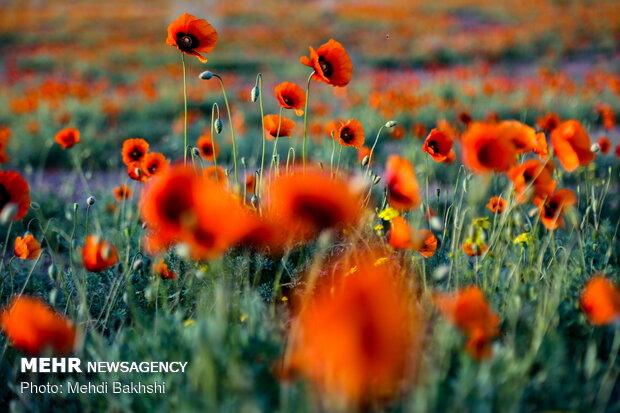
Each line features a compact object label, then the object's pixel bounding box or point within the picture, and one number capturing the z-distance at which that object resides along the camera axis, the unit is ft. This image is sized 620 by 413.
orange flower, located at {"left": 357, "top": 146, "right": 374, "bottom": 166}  8.29
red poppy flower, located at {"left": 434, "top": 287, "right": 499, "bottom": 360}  6.89
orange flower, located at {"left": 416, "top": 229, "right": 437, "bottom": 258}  7.51
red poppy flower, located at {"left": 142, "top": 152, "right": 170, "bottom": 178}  7.84
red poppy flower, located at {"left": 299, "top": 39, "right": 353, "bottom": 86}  7.59
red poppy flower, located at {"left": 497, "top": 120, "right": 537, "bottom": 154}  7.31
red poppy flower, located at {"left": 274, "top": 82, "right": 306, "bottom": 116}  7.70
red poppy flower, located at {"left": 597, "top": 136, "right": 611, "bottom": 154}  8.30
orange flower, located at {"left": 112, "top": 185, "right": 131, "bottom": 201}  8.17
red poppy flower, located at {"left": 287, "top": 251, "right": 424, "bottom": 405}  5.70
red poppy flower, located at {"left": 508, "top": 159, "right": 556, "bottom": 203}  7.30
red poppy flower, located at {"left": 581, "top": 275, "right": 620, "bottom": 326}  6.96
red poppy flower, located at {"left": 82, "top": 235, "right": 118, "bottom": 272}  7.16
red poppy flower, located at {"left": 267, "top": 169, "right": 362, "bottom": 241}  6.81
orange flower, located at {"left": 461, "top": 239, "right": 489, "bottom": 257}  7.44
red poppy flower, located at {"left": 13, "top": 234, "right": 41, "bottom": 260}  7.56
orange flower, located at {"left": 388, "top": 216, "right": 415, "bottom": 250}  7.34
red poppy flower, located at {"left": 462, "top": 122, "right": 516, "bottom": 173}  7.08
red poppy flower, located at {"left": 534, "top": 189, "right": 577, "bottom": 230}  7.37
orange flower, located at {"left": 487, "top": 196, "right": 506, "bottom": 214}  7.82
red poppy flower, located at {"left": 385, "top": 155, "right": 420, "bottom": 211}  7.22
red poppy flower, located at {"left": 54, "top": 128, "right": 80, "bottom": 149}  8.25
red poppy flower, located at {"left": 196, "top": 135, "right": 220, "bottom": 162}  8.31
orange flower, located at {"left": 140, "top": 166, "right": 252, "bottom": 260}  6.79
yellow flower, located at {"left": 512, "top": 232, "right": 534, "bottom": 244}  7.59
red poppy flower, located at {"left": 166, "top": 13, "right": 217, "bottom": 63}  7.63
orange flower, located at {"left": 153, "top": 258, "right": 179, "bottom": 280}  7.63
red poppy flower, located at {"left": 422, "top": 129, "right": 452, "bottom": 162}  7.64
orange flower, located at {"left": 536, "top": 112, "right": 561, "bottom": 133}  8.26
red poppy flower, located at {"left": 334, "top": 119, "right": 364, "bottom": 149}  7.83
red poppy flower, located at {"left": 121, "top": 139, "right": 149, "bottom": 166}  8.03
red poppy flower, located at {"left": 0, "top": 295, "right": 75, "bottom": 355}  6.92
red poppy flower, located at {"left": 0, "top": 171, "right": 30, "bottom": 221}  7.30
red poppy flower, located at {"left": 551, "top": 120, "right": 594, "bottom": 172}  7.23
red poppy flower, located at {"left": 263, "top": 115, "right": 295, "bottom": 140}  7.88
